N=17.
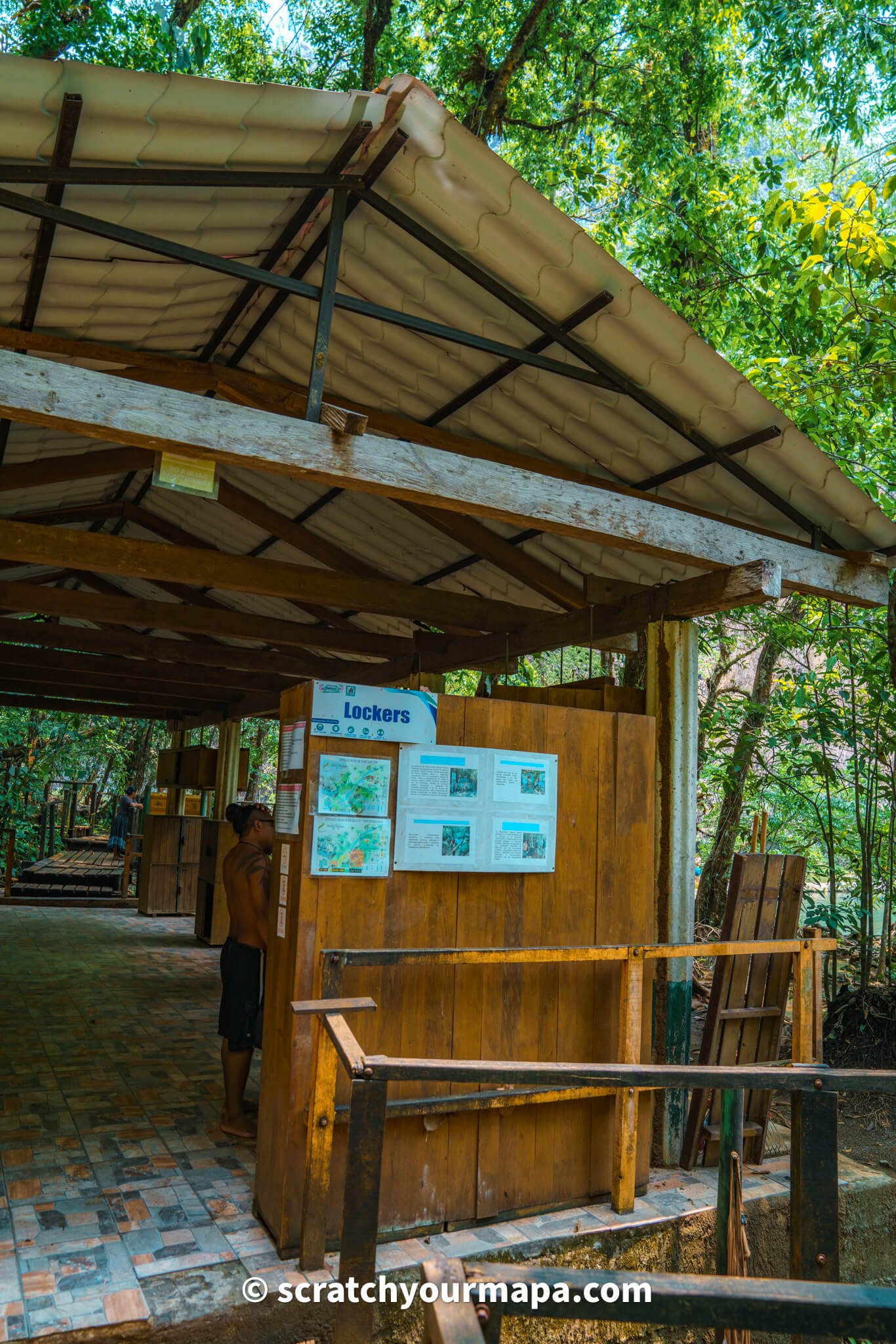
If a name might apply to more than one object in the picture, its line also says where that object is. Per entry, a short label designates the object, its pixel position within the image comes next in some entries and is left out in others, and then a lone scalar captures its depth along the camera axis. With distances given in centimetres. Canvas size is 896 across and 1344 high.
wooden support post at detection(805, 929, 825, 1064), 446
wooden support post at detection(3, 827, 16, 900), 1440
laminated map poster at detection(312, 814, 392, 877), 373
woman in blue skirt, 1816
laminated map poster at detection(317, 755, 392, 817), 375
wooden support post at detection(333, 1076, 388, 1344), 219
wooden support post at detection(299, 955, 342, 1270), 337
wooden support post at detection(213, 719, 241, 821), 1305
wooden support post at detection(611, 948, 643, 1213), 409
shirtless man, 474
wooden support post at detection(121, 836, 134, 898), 1514
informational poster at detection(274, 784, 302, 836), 379
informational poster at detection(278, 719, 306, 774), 382
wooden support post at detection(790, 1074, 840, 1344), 234
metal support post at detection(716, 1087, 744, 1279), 357
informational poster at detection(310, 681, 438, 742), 374
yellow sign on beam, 367
